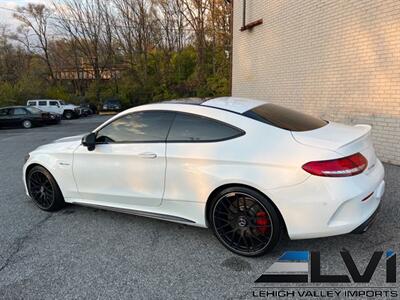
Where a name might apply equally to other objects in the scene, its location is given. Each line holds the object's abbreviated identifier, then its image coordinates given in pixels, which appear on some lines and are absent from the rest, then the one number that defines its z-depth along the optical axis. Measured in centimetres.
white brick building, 589
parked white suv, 2463
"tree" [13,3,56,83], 3547
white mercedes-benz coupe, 252
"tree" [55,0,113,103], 3294
